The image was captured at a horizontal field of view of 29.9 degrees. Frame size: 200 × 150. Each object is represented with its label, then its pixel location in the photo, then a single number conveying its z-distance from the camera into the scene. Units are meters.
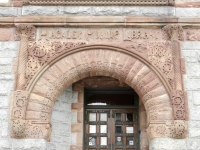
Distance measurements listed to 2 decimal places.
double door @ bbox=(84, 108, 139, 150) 7.64
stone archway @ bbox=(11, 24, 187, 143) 6.38
